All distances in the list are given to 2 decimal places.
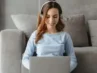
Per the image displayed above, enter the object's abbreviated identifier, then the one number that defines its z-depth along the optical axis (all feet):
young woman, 5.08
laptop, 4.03
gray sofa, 5.95
